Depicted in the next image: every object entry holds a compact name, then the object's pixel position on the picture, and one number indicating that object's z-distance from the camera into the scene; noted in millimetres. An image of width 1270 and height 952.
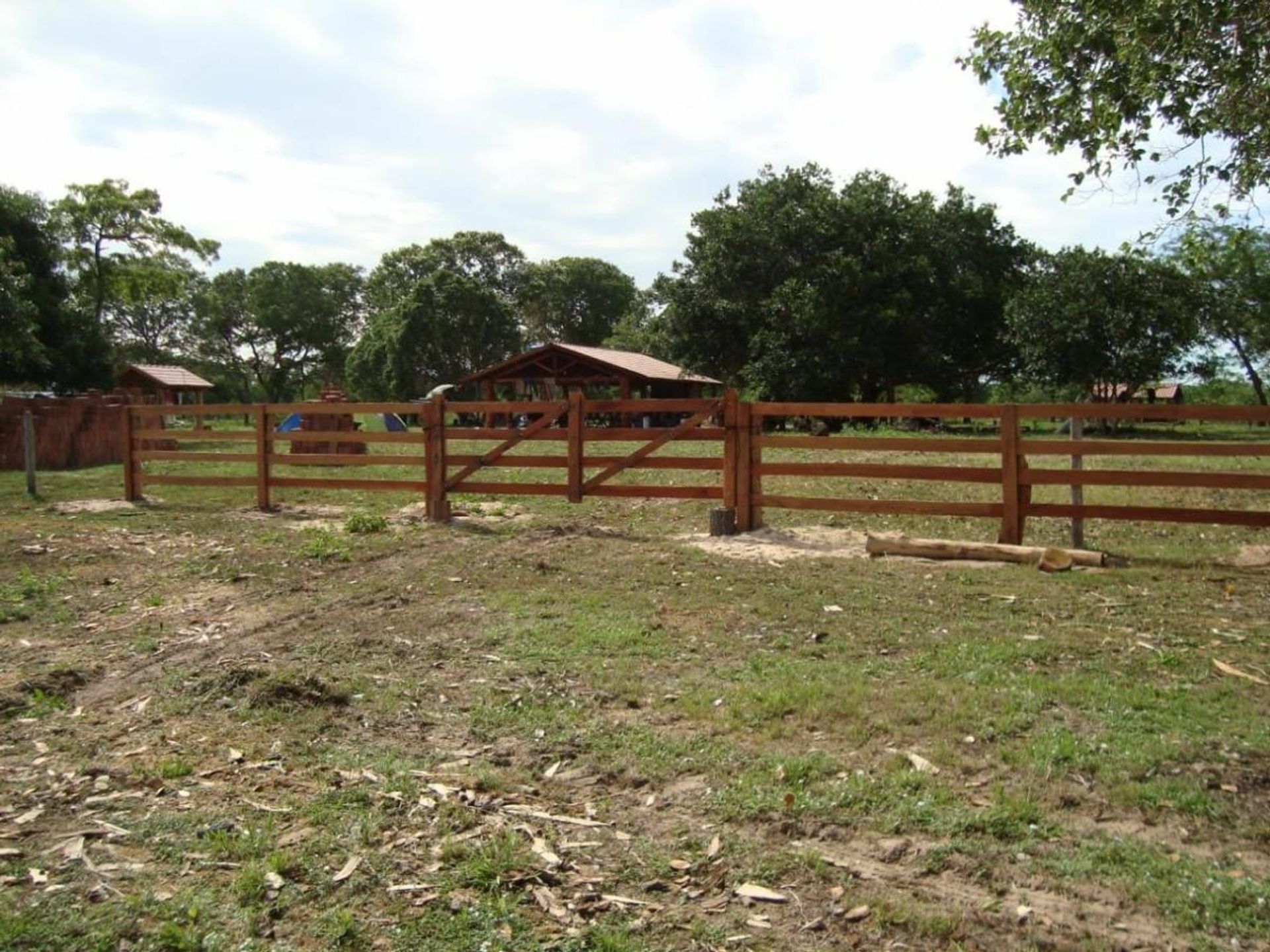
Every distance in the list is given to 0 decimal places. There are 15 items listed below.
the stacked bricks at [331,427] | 19391
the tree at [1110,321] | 29844
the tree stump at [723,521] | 9820
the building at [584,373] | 37531
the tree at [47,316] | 30938
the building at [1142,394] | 32688
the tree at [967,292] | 35312
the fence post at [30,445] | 14555
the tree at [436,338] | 56500
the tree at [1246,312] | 33281
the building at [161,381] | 40344
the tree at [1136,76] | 8859
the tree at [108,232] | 38156
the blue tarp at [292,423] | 34462
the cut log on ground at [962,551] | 8039
